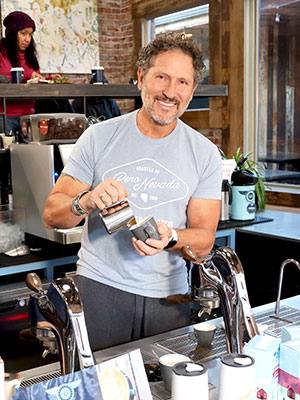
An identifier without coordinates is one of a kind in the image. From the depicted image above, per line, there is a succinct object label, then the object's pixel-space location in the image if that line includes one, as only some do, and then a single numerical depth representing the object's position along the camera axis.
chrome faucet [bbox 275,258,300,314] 1.66
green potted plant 3.58
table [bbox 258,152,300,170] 4.96
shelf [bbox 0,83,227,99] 2.87
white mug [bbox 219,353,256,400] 0.97
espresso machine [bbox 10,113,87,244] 2.59
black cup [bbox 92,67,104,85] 3.43
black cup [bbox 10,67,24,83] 3.06
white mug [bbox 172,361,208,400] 0.94
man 1.74
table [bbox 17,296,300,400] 1.19
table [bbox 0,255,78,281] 2.49
